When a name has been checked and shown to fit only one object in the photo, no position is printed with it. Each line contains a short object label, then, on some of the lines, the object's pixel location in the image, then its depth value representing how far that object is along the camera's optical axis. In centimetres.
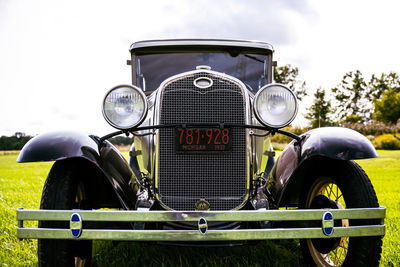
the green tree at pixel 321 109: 3508
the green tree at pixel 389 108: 3112
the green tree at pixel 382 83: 4406
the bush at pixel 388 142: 2080
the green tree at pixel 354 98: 4843
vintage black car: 173
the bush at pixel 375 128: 2582
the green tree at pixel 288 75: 3312
